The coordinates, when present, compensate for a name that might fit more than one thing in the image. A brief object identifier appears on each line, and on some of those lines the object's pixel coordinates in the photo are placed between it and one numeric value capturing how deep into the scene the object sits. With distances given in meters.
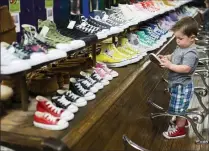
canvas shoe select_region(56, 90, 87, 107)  1.68
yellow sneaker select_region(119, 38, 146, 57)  2.84
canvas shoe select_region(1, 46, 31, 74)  1.35
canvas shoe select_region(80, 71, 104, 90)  1.96
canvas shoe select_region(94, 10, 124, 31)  2.41
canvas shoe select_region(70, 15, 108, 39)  2.12
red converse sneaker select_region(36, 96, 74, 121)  1.47
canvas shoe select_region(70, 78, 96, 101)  1.79
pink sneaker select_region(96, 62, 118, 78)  2.27
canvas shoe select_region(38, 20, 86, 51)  1.71
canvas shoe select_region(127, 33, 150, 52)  3.14
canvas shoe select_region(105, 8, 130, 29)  2.67
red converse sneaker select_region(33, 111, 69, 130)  1.43
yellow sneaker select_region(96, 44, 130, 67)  2.57
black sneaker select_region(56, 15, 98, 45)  1.93
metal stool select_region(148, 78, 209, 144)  2.85
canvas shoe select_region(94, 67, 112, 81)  2.16
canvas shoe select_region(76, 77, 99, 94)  1.86
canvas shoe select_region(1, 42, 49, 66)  1.44
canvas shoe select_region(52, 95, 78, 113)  1.59
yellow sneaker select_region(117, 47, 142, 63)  2.70
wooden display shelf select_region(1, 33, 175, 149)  1.36
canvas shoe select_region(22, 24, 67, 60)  1.57
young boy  2.68
